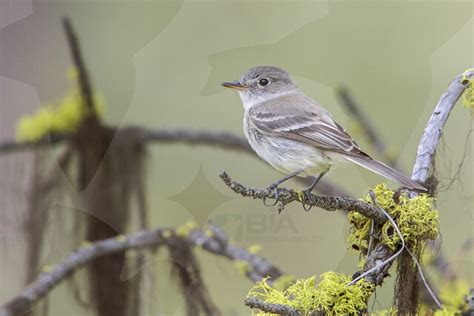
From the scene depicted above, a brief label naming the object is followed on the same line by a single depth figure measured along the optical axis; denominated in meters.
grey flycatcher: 6.37
